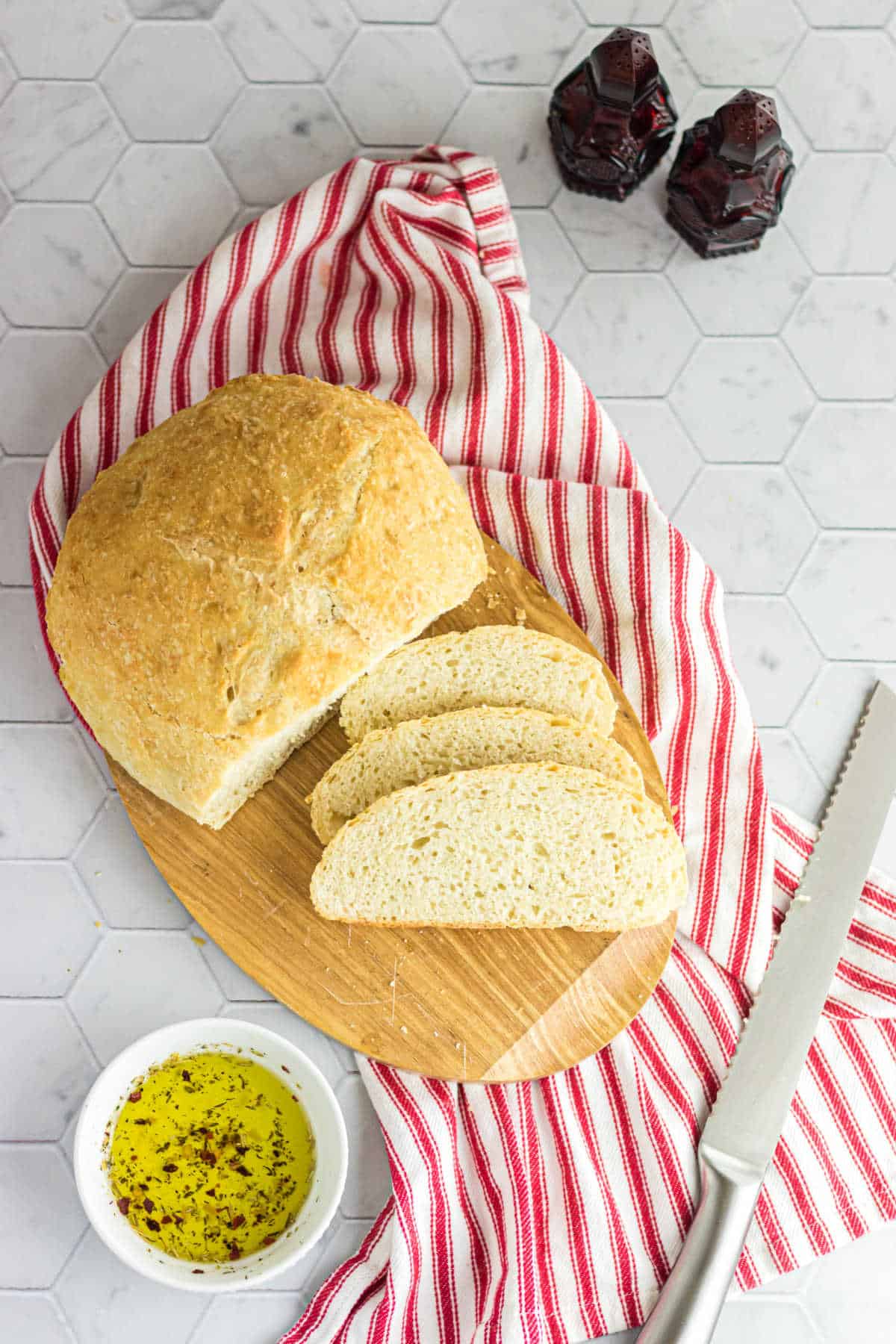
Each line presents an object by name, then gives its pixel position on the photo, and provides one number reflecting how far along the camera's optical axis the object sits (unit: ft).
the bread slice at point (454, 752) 4.45
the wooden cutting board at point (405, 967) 4.48
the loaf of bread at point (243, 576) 4.29
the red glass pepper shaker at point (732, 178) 4.47
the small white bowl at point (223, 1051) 4.43
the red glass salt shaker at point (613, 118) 4.49
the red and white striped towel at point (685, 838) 4.57
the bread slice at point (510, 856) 4.42
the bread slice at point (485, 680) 4.48
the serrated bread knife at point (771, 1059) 4.51
